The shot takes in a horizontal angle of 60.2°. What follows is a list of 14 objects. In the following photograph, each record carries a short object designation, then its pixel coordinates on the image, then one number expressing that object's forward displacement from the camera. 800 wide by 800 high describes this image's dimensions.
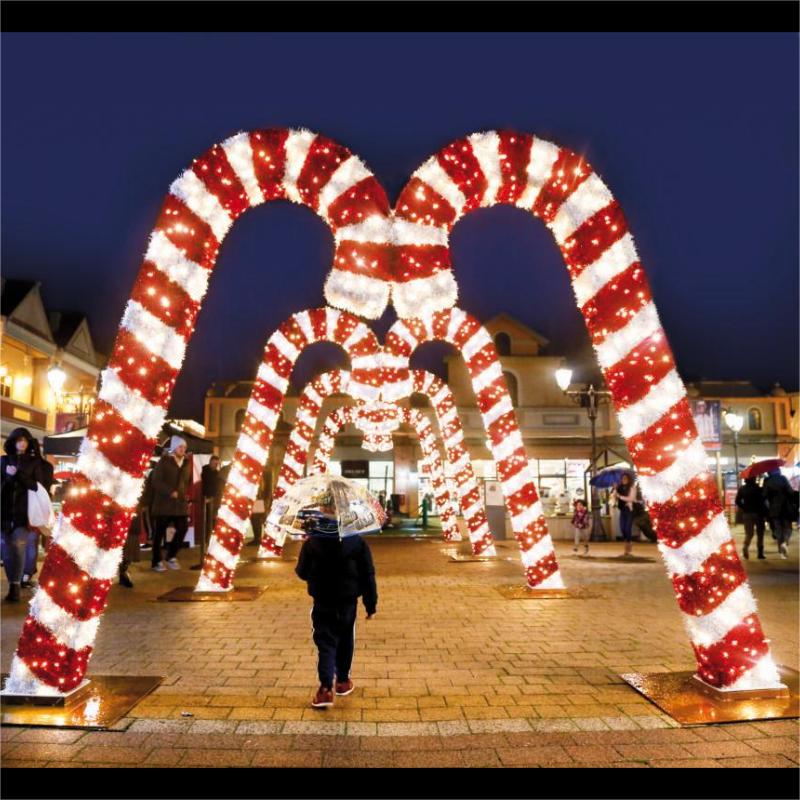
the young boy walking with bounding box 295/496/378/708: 4.66
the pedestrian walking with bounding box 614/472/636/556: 14.08
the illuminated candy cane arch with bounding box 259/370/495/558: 14.18
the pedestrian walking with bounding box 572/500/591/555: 15.84
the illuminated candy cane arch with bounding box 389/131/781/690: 4.79
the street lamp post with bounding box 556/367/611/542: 16.42
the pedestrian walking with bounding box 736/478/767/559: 13.89
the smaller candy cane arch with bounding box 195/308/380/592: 8.29
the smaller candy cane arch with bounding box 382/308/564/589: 9.16
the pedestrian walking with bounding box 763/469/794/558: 14.12
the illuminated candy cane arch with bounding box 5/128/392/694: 4.62
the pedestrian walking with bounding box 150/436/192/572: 11.12
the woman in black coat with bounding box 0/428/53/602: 8.55
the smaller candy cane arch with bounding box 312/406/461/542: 18.47
